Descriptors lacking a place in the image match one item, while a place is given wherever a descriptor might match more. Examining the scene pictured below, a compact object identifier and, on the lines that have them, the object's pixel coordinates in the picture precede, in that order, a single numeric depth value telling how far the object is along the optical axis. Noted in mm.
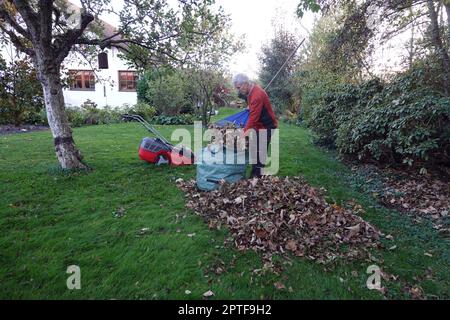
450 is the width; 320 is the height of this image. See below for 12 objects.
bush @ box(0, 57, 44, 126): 11086
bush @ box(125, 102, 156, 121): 15867
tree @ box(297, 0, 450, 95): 6277
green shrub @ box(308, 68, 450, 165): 5113
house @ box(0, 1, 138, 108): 22078
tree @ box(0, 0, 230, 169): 5121
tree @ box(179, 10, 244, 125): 11519
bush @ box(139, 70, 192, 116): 15500
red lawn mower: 6082
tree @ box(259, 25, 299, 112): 18067
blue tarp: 6027
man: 4729
